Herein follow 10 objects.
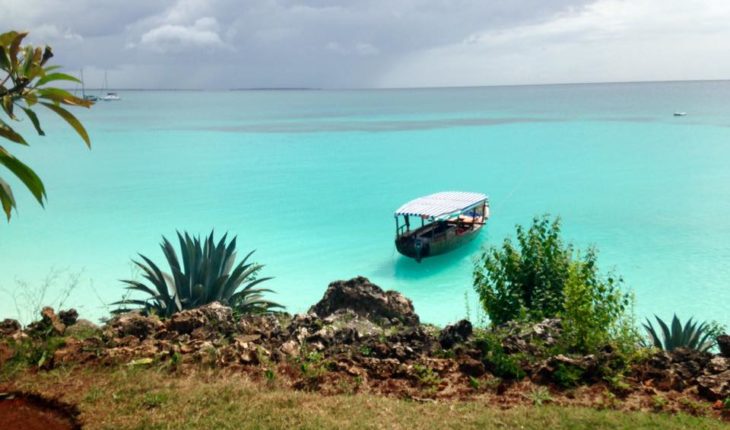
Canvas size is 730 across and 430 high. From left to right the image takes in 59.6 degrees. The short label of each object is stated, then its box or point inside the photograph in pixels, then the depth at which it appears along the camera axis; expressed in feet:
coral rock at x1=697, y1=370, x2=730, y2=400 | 17.21
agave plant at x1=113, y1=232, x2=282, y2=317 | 29.81
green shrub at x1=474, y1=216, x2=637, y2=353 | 29.35
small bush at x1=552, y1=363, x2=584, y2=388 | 18.21
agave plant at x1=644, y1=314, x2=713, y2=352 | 30.27
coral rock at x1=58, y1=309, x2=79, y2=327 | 24.75
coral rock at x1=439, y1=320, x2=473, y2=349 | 21.35
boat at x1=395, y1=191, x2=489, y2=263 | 74.69
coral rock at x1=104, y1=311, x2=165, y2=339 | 22.65
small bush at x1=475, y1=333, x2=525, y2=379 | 18.93
